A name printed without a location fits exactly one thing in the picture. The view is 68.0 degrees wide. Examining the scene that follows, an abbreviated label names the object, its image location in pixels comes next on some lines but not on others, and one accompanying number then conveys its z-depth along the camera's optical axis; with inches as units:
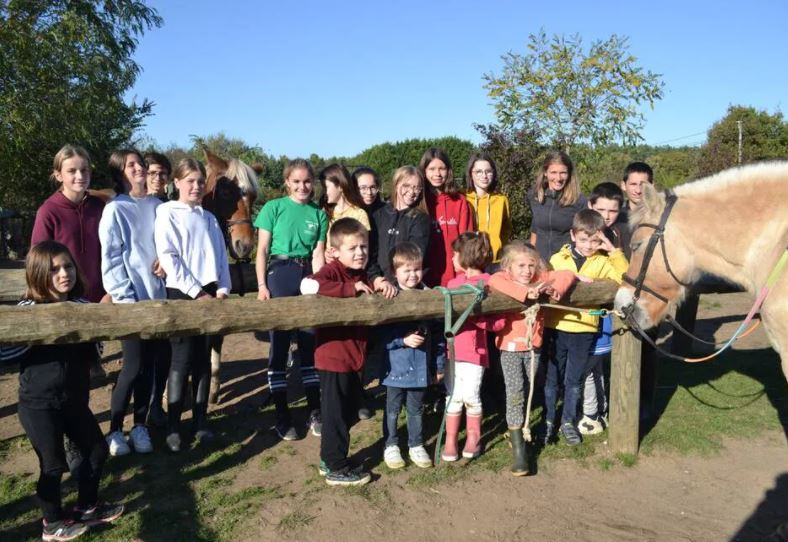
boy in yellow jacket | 172.9
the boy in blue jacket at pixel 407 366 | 155.3
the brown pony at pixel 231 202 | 212.8
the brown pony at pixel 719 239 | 128.3
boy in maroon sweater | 146.2
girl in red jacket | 190.4
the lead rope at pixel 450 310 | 141.0
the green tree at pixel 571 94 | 443.2
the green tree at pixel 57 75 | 419.8
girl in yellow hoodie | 196.5
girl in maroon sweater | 153.5
